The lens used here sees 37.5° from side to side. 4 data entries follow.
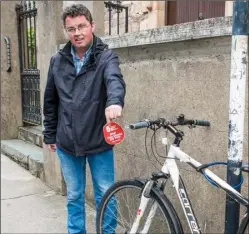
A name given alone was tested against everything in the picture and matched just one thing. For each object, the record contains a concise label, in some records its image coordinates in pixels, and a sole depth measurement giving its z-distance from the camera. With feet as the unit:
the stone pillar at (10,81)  19.88
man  8.02
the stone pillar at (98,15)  14.42
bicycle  6.75
